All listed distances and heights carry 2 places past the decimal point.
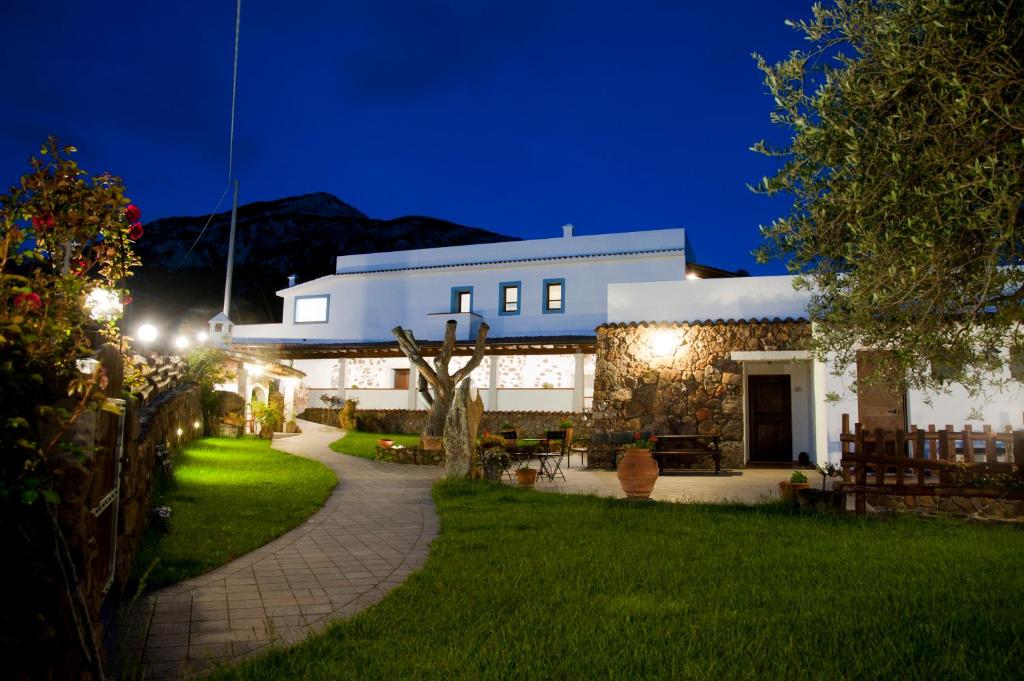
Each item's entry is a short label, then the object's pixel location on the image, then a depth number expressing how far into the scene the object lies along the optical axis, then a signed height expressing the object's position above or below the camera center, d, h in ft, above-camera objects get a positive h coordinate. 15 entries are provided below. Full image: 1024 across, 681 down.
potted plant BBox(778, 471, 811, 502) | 30.14 -3.13
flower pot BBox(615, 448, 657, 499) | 31.01 -2.83
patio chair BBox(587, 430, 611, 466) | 46.88 -2.30
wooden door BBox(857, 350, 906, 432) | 42.19 +0.59
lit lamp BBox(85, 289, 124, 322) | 15.85 +2.35
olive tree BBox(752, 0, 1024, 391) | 14.35 +5.96
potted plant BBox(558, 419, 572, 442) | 58.75 -1.62
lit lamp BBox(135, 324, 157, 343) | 42.45 +4.12
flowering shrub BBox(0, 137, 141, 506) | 7.40 +1.16
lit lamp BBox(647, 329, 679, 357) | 50.08 +5.11
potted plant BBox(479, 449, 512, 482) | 38.63 -3.21
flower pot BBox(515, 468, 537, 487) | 36.70 -3.74
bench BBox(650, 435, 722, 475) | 45.14 -2.53
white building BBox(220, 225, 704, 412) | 75.77 +11.63
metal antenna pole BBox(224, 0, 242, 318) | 90.33 +17.96
